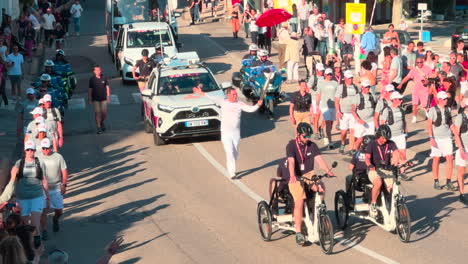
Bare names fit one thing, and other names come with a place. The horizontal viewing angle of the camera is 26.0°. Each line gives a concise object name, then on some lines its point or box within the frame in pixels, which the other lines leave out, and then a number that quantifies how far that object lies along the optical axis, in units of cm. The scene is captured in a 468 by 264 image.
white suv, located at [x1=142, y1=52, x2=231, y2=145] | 2380
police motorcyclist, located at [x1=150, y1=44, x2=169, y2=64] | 3059
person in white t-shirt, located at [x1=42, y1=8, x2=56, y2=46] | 4378
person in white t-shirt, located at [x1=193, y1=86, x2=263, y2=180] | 2072
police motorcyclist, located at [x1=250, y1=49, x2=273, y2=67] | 2795
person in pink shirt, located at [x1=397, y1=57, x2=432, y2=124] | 2500
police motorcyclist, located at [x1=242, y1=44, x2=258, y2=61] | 2892
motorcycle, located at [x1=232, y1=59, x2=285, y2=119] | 2719
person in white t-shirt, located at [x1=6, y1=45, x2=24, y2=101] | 3009
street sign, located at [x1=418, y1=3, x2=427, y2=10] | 3659
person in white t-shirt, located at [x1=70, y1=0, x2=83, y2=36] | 4928
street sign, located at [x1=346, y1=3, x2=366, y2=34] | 3197
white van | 3422
